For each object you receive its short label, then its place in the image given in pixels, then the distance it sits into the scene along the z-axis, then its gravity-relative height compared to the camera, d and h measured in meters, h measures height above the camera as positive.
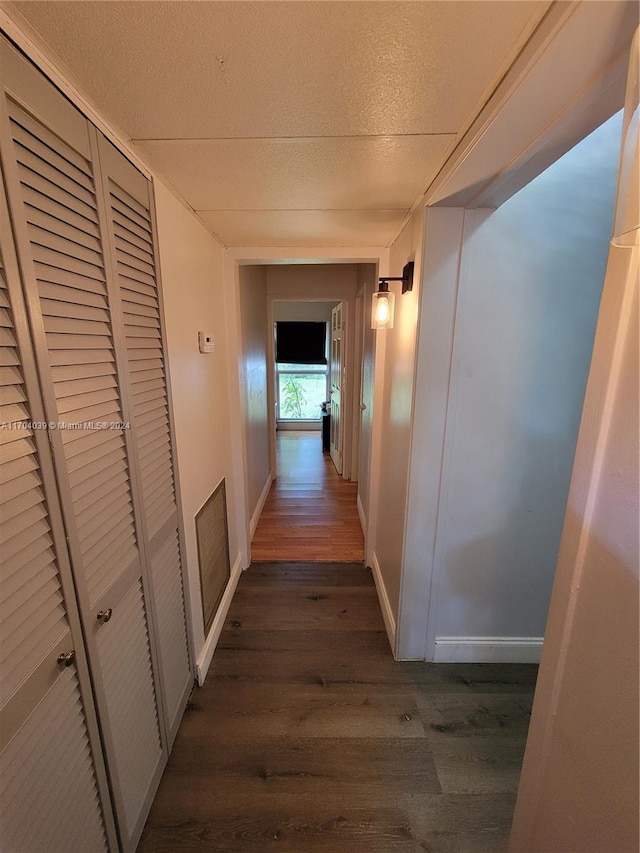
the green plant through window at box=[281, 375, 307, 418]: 6.83 -0.88
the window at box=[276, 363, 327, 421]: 6.73 -0.75
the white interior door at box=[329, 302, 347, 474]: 4.13 -0.34
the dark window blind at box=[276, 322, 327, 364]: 6.27 +0.21
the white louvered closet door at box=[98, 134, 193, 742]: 1.00 -0.14
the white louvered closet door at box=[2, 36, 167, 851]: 0.69 -0.12
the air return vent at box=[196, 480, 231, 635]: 1.71 -1.08
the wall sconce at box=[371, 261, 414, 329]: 1.77 +0.25
